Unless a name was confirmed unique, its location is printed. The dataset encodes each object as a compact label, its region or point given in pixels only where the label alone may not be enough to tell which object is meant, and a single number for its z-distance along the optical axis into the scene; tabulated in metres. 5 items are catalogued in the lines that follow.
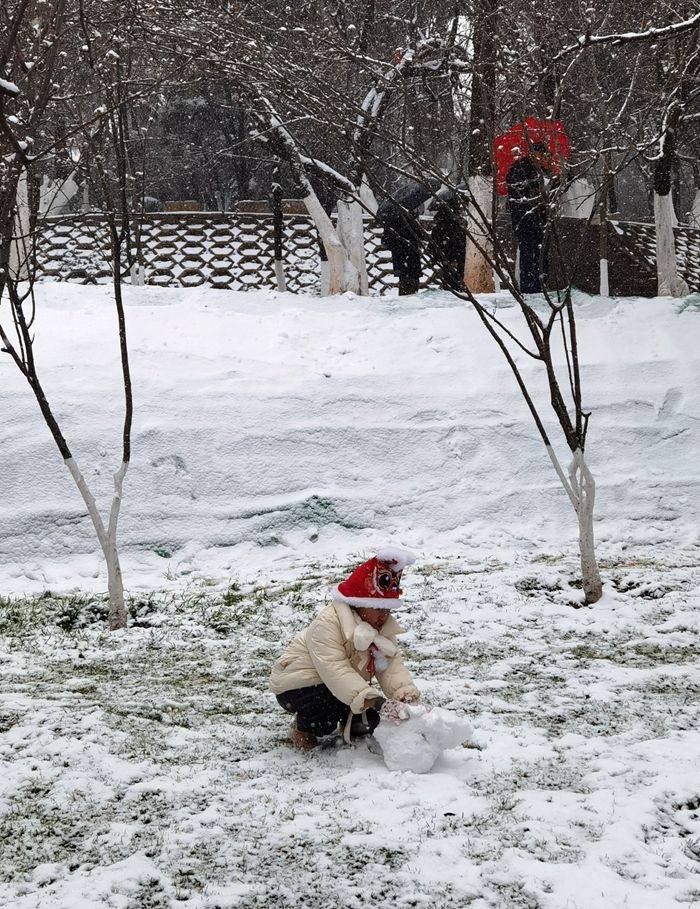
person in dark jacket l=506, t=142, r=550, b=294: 10.51
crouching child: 3.81
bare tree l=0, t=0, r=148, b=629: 5.15
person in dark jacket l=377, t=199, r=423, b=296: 12.27
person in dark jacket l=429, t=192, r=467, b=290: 12.21
